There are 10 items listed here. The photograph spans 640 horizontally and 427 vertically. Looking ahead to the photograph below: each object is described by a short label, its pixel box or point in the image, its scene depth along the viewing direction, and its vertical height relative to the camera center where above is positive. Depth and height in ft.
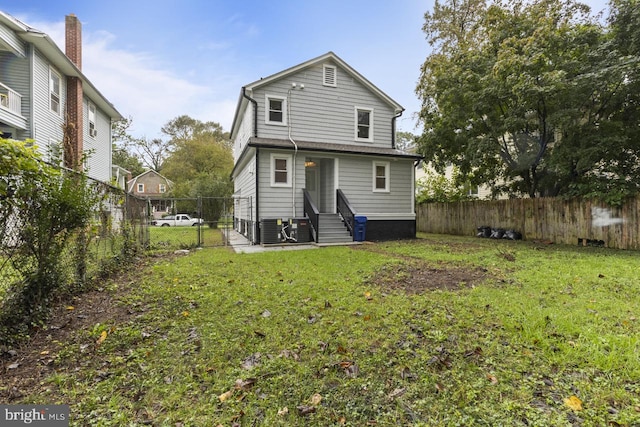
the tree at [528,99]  32.07 +12.72
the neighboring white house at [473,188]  62.72 +5.40
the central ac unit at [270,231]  37.06 -2.18
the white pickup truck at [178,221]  91.71 -2.35
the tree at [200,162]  79.00 +17.90
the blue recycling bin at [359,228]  39.11 -1.95
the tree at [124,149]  116.57 +27.24
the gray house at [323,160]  38.70 +7.38
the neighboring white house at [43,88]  35.17 +16.96
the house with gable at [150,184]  137.08 +13.09
